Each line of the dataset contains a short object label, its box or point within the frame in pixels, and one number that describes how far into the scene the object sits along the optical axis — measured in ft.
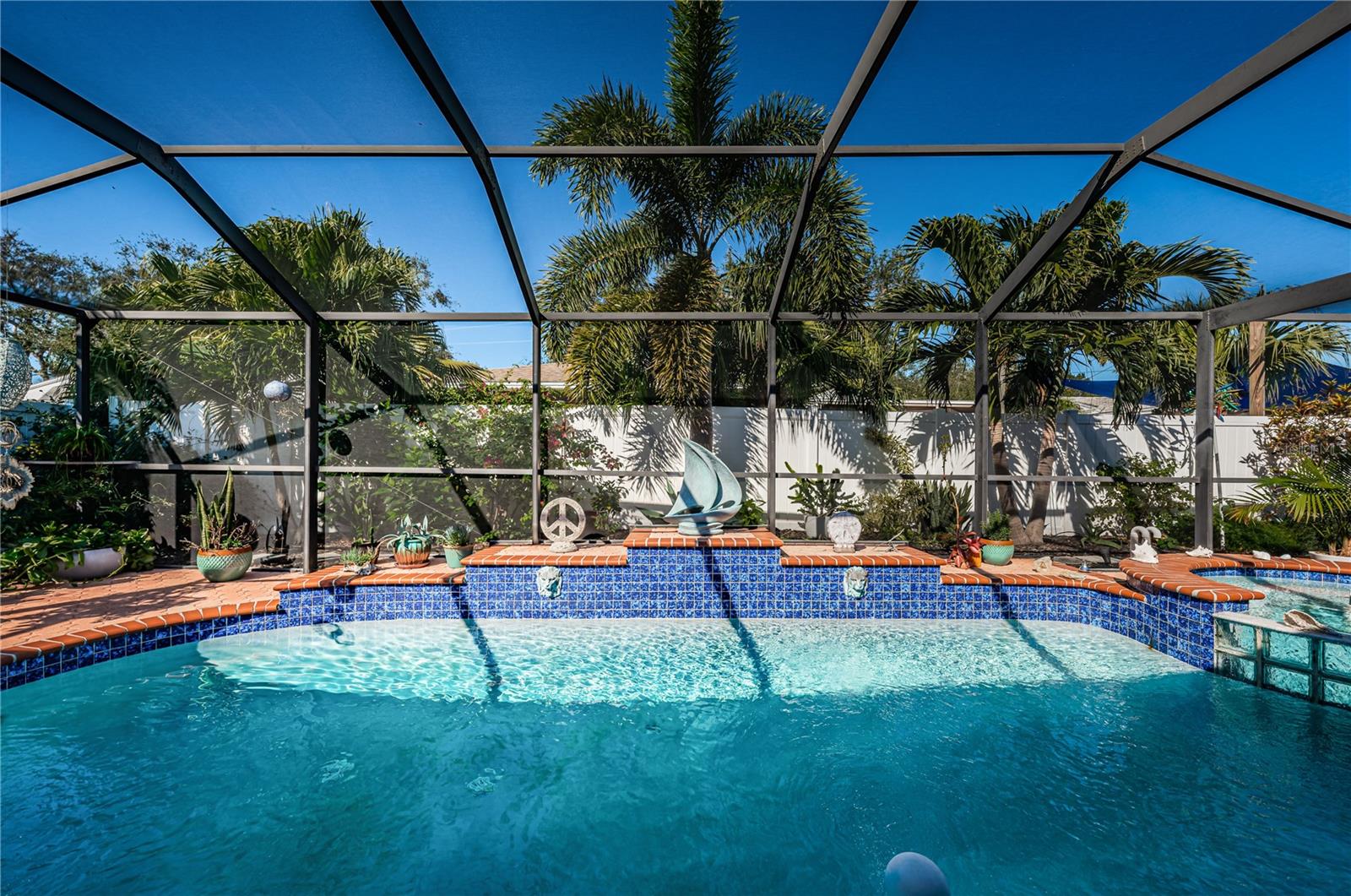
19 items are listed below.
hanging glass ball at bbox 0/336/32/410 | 18.48
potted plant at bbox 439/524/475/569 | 21.48
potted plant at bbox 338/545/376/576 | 19.99
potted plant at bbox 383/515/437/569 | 21.06
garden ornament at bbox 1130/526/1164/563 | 20.16
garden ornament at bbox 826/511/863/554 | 22.43
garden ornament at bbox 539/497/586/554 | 21.72
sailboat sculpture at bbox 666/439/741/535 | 21.27
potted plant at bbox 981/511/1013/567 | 21.15
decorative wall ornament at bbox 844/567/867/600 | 19.43
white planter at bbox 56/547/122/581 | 19.38
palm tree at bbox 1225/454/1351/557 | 22.31
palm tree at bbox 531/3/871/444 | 26.94
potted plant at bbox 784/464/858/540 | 28.50
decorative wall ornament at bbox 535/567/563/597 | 19.10
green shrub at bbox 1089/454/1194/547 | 26.96
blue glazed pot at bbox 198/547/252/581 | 19.66
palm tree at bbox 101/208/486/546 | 23.82
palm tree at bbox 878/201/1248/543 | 24.62
